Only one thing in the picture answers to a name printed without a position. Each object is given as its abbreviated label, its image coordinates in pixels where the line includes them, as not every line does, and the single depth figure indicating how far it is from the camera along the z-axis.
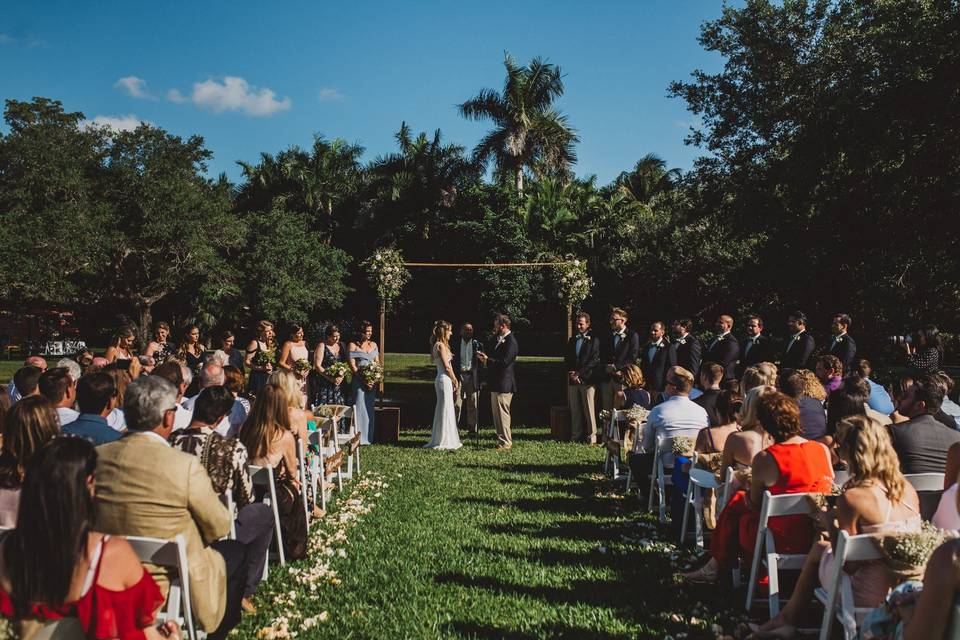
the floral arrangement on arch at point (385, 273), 13.45
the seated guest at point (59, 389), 5.09
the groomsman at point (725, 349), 9.74
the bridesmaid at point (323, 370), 10.24
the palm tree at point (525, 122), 32.62
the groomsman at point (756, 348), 9.77
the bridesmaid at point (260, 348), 9.70
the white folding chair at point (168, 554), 2.96
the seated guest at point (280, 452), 5.04
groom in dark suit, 10.80
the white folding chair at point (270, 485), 4.86
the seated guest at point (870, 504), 3.33
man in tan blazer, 3.14
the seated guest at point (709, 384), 6.72
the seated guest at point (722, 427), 5.60
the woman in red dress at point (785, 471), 4.17
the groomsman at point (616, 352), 10.84
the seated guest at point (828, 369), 7.04
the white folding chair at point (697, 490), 5.21
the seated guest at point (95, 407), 4.19
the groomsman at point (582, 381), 11.12
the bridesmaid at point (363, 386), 10.54
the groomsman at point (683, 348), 10.27
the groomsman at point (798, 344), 9.17
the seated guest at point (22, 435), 3.50
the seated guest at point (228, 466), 4.24
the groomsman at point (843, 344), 8.69
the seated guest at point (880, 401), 6.62
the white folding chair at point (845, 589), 3.18
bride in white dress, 10.59
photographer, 8.51
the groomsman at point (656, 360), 10.37
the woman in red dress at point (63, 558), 2.33
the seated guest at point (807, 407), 5.66
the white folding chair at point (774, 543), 3.98
